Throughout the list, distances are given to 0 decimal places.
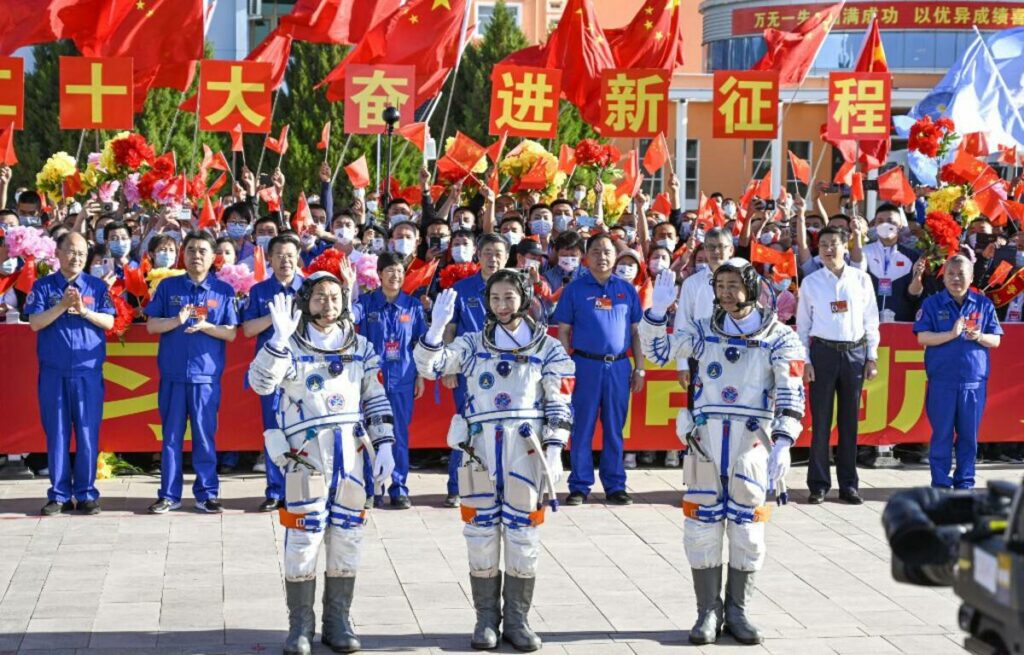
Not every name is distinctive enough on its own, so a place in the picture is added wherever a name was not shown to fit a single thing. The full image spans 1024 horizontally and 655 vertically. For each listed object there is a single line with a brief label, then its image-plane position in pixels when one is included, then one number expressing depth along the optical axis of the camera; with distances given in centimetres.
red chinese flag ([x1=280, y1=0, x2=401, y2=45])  1705
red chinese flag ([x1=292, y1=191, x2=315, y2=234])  1414
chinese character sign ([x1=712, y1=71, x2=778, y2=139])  1540
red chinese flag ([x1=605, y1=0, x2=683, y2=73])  1844
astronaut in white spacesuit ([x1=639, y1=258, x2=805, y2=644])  776
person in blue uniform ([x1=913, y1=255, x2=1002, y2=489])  1130
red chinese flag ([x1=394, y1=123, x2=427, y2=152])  1568
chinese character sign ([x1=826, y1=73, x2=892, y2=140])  1520
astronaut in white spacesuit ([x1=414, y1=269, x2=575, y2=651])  762
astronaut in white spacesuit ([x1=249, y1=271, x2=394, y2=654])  739
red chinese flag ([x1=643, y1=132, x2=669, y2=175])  1653
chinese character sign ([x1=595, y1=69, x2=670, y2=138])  1539
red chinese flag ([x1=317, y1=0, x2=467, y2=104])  1695
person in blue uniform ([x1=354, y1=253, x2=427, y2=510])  1070
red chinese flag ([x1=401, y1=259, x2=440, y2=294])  1122
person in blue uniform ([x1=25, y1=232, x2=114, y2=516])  1035
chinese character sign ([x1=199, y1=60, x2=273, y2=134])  1470
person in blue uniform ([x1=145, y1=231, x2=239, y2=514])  1053
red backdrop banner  1152
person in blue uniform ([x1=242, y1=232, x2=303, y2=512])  1046
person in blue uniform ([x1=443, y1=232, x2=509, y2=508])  1071
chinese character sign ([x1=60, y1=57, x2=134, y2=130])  1380
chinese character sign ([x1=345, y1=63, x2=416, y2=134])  1473
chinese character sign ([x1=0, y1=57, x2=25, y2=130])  1397
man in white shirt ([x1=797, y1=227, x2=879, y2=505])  1095
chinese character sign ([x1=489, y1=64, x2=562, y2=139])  1520
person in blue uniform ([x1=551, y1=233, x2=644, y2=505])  1100
